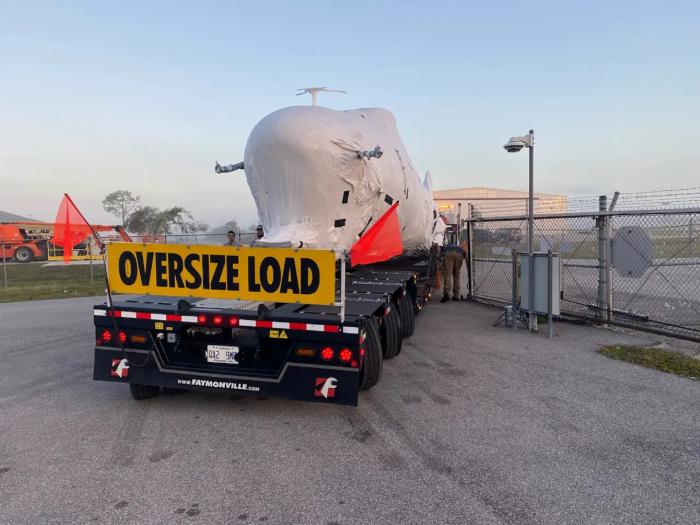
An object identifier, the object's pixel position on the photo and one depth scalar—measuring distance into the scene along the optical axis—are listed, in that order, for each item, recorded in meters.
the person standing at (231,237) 9.35
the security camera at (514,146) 8.20
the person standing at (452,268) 12.02
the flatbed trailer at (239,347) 4.29
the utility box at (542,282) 7.89
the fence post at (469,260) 12.44
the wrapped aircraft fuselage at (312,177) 5.37
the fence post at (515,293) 8.71
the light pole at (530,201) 8.24
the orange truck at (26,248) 29.88
